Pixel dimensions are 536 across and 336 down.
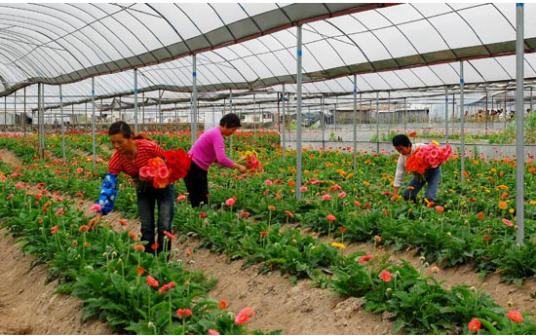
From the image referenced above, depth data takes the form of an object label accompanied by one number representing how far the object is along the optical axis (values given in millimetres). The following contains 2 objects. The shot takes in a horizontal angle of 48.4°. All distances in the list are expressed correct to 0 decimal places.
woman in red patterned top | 5102
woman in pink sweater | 6938
